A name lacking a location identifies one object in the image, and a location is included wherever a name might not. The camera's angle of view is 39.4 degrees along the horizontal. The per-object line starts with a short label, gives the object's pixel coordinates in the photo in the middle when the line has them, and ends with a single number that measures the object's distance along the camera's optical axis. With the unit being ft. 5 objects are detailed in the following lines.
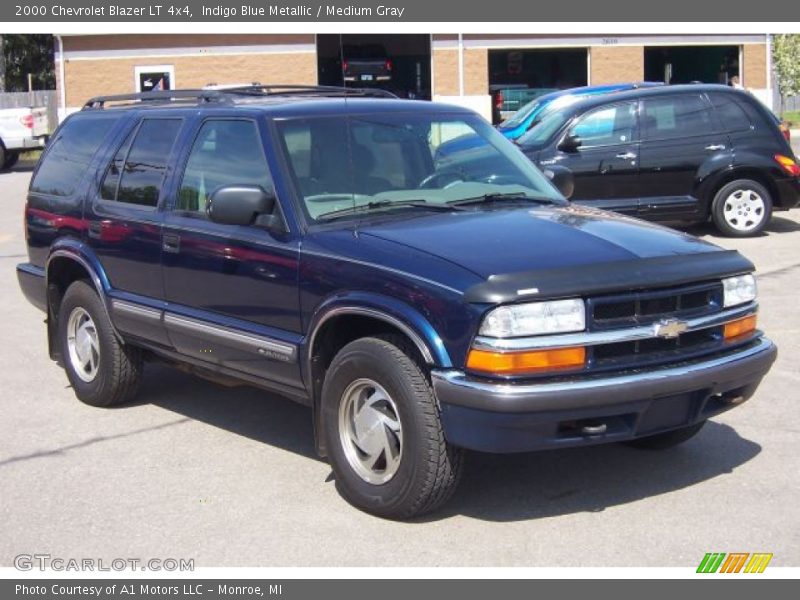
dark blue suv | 14.94
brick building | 108.58
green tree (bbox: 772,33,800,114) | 146.30
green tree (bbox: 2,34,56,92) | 168.04
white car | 84.17
